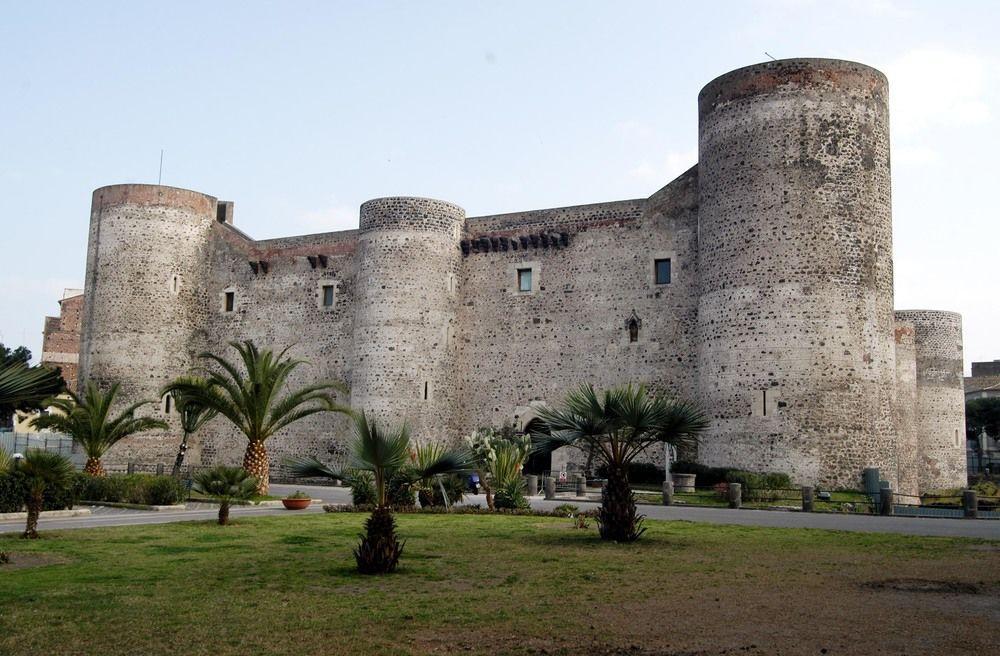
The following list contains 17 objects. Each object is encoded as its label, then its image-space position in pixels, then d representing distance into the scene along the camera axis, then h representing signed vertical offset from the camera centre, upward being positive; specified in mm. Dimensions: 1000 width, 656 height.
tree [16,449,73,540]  14117 -382
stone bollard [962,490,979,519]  21734 -604
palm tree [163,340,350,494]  26156 +1406
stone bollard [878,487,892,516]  22000 -571
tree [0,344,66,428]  11031 +709
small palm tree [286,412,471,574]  11484 -158
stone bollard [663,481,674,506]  24656 -662
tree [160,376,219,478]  26875 +1205
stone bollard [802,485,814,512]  22750 -554
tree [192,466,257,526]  16984 -517
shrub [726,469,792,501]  25734 -362
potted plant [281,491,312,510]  21938 -1023
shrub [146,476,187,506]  21859 -900
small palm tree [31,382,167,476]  26891 +598
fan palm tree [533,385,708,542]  14633 +553
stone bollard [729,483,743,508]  23984 -616
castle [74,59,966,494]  28781 +5633
